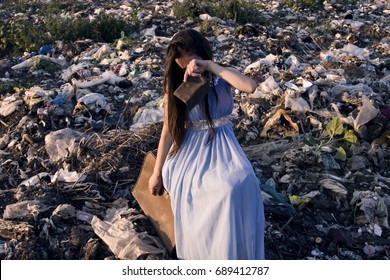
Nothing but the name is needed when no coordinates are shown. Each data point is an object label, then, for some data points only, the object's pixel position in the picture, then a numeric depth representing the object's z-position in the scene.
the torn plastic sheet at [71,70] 6.10
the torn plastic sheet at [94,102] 5.14
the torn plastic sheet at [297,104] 4.72
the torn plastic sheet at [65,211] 3.36
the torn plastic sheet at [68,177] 3.72
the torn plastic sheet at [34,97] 5.05
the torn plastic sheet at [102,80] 5.53
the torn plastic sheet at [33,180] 3.86
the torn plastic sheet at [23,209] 3.42
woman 2.53
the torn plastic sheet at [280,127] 4.57
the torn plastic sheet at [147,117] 4.65
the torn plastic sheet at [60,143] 4.24
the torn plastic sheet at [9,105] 5.07
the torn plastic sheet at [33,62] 6.71
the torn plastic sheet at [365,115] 4.48
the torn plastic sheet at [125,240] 2.96
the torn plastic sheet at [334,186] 3.73
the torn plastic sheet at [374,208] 3.53
